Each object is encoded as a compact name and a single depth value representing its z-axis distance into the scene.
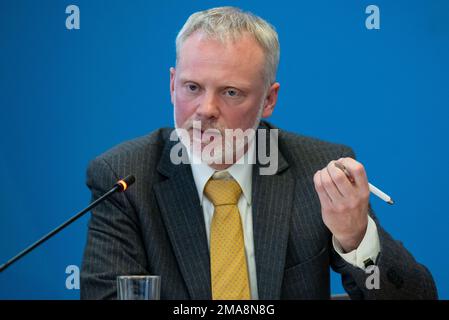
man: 2.87
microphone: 2.67
